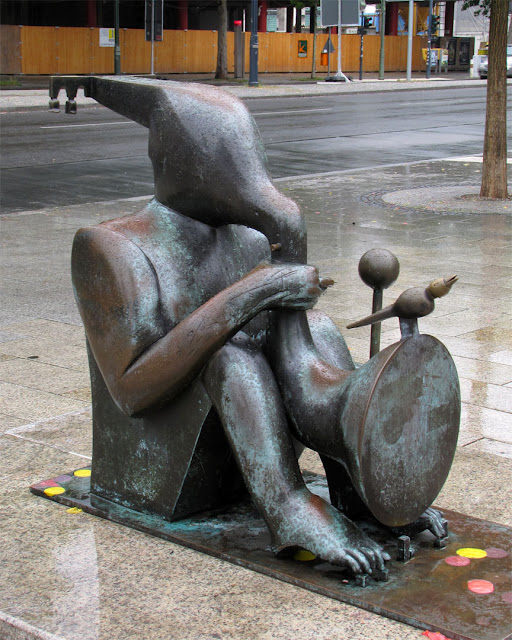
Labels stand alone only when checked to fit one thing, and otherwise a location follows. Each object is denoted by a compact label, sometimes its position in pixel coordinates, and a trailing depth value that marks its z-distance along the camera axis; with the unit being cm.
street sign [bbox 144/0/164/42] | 3325
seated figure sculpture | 290
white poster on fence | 3709
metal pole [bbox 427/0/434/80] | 4418
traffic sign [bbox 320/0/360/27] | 3591
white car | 4206
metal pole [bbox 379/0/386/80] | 4119
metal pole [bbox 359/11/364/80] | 4131
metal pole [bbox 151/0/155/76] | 3341
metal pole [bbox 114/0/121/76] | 3331
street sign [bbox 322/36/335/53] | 3875
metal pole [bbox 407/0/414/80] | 4012
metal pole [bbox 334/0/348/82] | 3850
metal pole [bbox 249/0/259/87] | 3322
